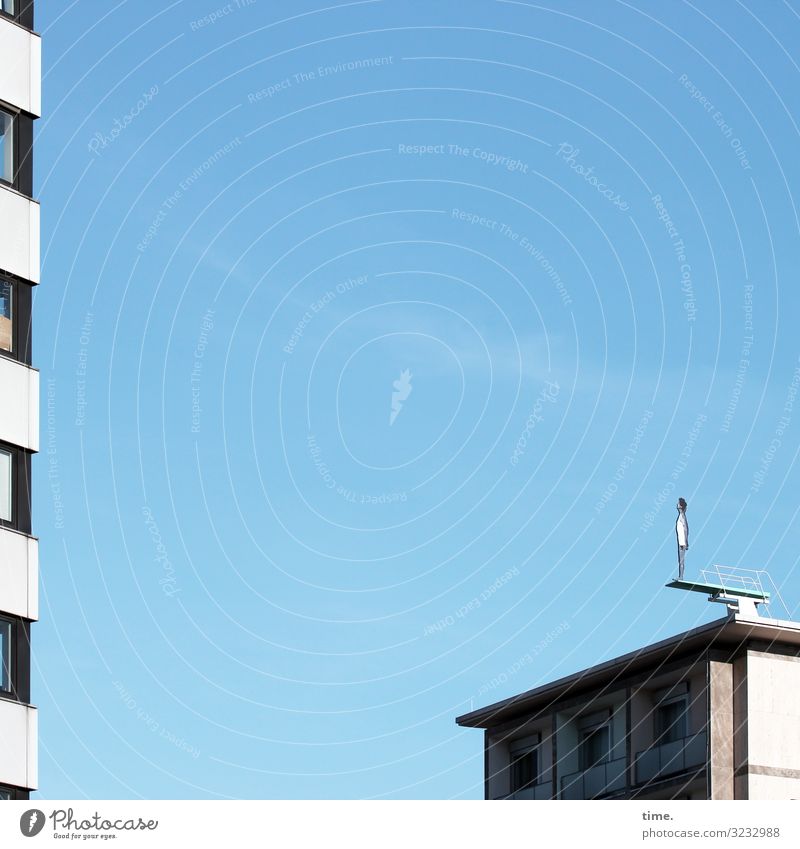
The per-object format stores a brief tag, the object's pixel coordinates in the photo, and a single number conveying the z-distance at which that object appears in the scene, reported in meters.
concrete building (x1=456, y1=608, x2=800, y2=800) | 65.69
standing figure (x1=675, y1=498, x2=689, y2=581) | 68.88
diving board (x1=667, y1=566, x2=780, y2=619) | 68.44
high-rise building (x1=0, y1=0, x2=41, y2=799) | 39.94
